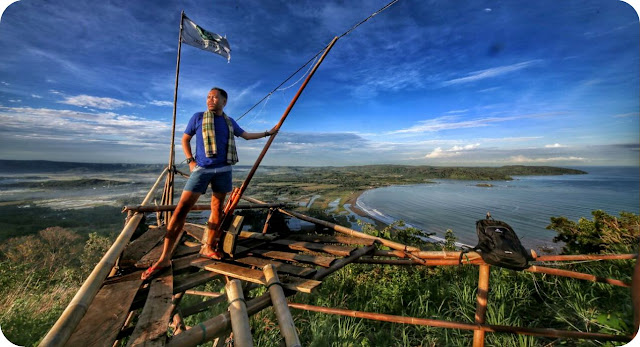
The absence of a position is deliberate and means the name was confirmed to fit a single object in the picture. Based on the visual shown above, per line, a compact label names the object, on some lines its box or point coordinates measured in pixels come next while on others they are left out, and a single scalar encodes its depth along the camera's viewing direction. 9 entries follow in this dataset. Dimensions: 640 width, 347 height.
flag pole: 5.97
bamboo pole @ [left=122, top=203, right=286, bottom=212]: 2.96
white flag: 6.18
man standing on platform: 2.93
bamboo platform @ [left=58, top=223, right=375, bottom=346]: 1.90
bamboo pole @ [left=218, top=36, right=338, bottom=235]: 3.11
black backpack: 2.57
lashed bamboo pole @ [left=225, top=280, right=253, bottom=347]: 1.75
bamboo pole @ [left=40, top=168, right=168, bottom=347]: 1.43
